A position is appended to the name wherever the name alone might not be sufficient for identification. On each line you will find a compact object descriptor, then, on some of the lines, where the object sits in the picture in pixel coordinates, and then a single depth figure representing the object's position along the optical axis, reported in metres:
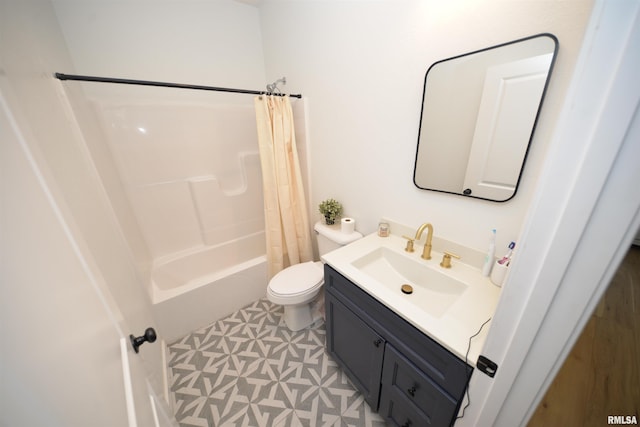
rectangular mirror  0.78
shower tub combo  1.68
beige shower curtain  1.67
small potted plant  1.64
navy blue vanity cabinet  0.73
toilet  1.47
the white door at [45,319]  0.24
